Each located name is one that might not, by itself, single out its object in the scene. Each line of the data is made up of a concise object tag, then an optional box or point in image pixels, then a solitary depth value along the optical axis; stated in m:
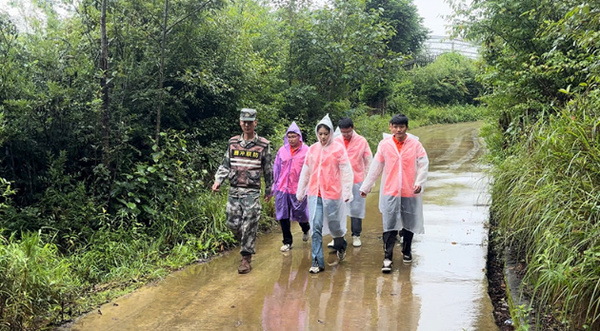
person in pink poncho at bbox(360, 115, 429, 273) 5.27
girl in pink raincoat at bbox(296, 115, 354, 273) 5.30
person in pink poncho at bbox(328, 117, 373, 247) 6.24
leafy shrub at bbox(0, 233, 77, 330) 3.55
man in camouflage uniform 5.37
